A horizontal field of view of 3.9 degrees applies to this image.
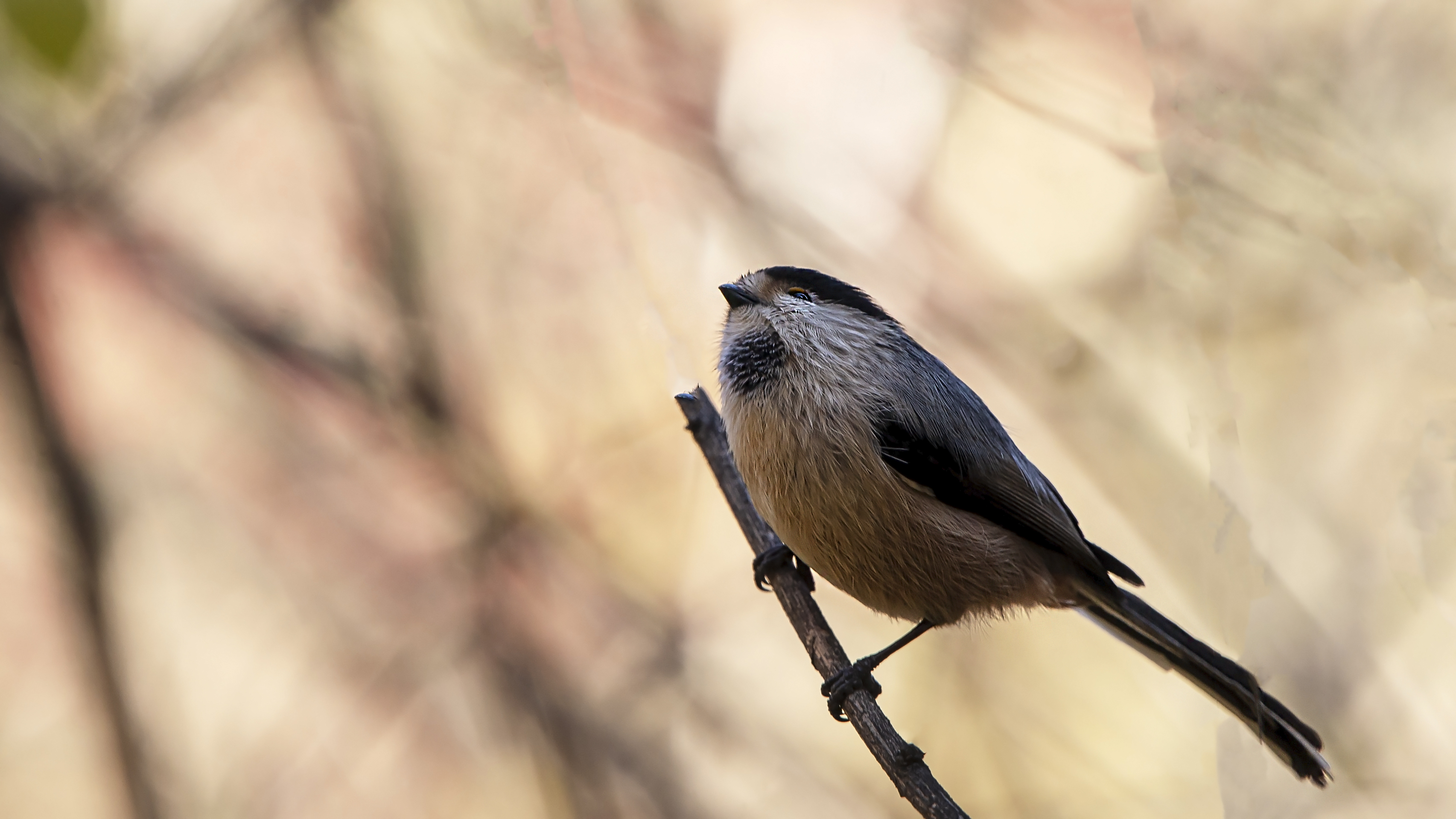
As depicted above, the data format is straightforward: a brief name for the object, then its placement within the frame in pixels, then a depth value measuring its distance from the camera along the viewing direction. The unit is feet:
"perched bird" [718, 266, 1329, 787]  10.49
